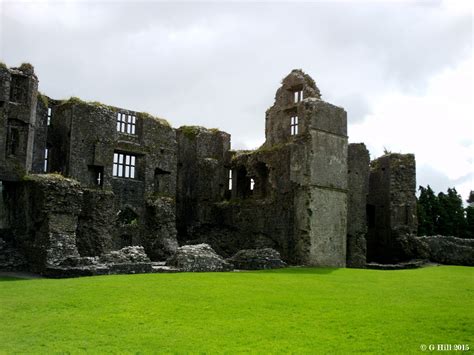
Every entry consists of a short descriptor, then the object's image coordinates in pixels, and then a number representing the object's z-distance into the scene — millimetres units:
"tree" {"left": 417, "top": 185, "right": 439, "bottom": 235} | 48500
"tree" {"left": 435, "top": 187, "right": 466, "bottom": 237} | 49031
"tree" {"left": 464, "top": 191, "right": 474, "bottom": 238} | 49031
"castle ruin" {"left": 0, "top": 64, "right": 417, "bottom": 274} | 27938
